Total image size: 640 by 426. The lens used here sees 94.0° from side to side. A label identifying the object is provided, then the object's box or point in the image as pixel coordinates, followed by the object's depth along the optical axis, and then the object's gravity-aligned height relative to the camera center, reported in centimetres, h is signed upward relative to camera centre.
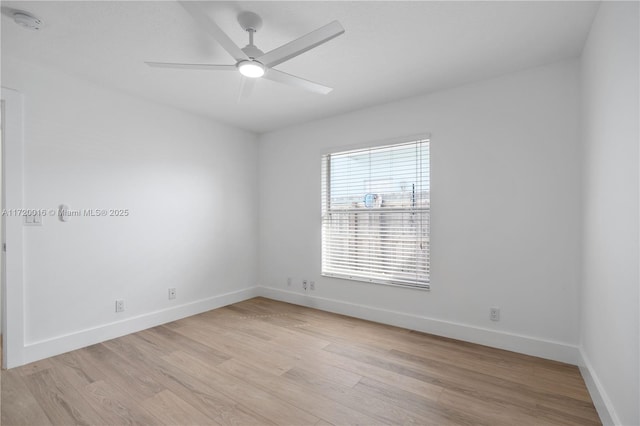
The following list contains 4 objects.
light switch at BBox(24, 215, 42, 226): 254 -6
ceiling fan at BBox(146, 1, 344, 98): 167 +103
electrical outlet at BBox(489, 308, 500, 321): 280 -95
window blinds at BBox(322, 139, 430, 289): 328 -2
